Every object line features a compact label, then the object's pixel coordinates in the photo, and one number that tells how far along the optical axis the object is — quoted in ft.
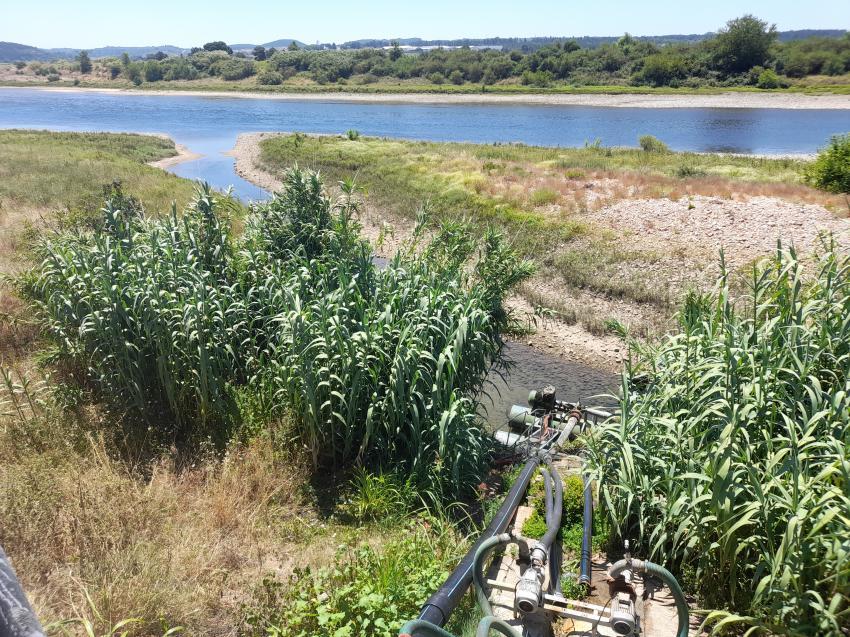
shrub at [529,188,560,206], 68.54
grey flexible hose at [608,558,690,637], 8.83
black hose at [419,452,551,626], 9.61
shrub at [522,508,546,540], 13.35
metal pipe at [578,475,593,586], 11.56
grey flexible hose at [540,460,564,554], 10.82
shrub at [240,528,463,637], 10.47
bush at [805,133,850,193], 69.62
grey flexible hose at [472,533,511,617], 8.93
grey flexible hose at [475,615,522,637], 7.45
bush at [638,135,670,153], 120.88
